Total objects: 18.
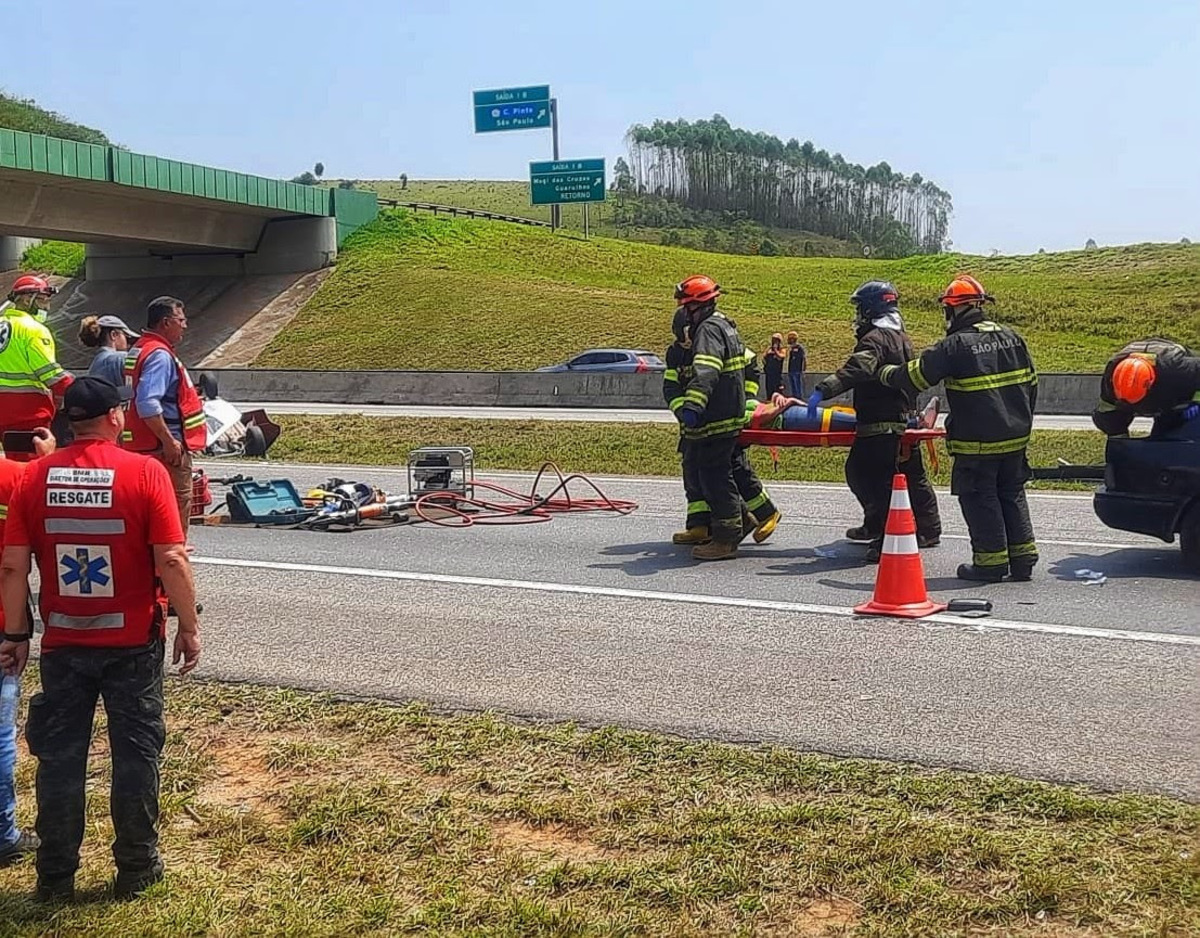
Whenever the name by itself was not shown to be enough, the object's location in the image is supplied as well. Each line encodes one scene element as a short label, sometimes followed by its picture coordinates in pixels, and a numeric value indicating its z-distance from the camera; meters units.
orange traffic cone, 7.52
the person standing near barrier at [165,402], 7.68
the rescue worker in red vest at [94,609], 3.97
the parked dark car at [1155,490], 8.58
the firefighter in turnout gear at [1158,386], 8.62
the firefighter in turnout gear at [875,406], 9.19
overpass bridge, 38.38
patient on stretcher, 9.67
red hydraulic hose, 11.40
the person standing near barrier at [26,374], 7.88
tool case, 11.27
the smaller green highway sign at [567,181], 52.97
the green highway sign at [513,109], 51.69
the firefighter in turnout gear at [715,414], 9.17
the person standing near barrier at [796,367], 24.66
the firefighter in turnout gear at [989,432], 8.40
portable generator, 12.13
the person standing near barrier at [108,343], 8.41
